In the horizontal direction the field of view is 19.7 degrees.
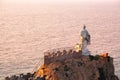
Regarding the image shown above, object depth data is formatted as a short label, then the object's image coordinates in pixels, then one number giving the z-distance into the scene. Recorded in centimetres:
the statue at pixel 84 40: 4369
